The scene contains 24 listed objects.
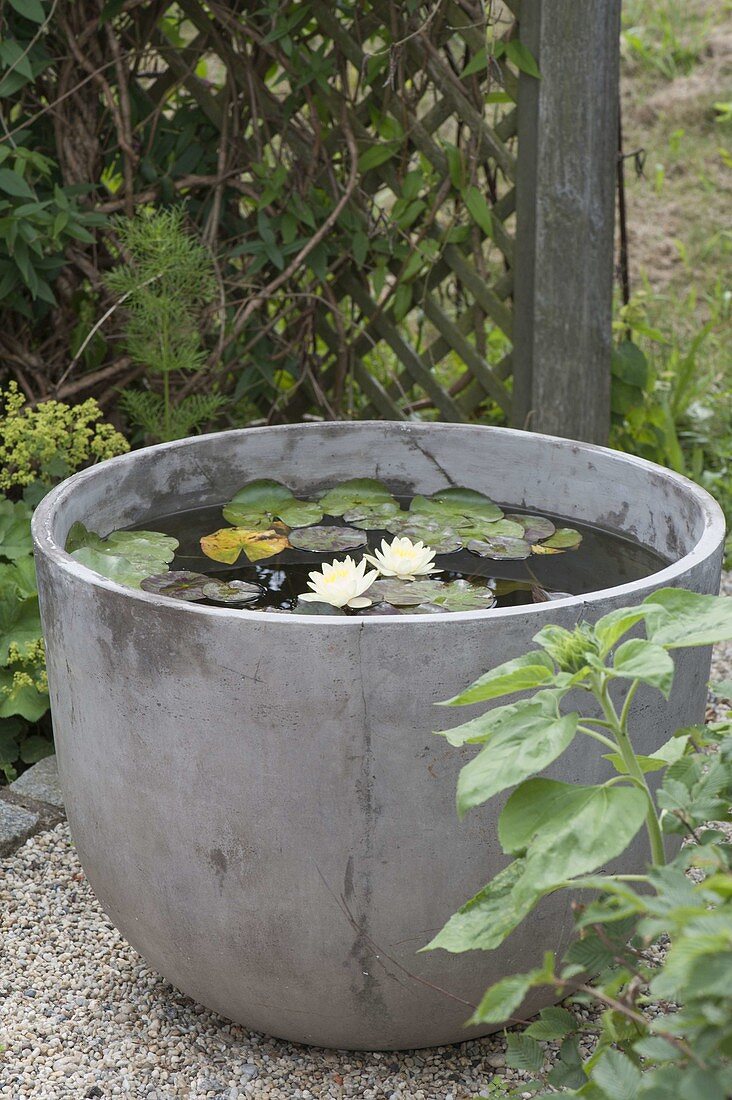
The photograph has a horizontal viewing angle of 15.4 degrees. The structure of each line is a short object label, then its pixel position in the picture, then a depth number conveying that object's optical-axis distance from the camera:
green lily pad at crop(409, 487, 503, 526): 3.61
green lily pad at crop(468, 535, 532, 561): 3.50
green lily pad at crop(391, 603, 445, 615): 3.34
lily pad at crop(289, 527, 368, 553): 3.54
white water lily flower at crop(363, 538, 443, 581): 3.39
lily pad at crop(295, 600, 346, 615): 3.30
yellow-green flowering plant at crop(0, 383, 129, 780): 3.94
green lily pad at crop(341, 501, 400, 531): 3.60
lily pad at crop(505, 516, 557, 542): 3.55
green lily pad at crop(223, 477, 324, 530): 3.61
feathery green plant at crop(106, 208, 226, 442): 4.19
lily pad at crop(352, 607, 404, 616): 3.35
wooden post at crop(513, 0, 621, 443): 4.27
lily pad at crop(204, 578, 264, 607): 3.40
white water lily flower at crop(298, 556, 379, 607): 3.28
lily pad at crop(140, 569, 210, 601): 3.39
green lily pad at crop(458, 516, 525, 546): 3.55
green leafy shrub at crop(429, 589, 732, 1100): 2.56
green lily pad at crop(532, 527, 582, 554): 3.52
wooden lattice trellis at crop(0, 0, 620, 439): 4.31
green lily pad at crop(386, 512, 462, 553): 3.53
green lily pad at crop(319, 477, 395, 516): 3.65
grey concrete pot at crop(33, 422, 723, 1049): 3.06
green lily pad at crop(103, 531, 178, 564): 3.48
